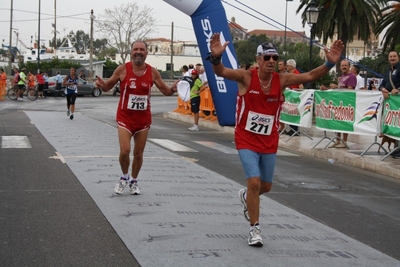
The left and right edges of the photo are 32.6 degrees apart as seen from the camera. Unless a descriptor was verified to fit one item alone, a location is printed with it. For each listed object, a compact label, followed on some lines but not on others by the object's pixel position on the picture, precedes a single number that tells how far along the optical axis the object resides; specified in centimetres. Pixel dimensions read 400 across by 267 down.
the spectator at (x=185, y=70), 2472
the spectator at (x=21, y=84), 3984
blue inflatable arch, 1767
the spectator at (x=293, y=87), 1717
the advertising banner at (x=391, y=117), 1313
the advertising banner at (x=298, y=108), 1666
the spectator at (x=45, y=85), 4678
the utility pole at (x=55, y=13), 9588
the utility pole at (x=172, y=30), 8088
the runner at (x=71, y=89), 2230
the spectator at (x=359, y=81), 1892
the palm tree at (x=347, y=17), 3550
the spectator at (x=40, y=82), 4522
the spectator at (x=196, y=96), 2170
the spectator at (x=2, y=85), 3990
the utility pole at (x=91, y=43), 6544
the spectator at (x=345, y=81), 1570
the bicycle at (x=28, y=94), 4012
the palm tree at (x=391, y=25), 3562
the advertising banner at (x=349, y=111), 1398
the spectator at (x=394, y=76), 1416
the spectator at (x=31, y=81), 4165
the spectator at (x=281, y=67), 1766
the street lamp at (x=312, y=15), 2302
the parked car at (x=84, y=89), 4734
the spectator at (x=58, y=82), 4706
